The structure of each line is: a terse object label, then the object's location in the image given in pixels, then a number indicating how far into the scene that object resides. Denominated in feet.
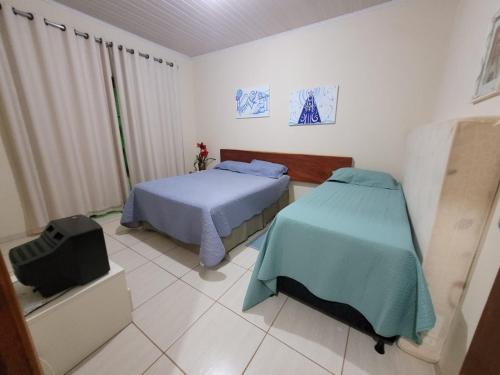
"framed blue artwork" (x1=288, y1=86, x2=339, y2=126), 8.39
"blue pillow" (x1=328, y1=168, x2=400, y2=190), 6.99
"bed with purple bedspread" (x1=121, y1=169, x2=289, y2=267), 5.62
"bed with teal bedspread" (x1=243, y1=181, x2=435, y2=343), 3.25
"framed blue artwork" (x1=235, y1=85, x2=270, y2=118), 9.92
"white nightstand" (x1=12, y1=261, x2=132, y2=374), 3.08
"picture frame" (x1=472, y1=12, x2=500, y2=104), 3.23
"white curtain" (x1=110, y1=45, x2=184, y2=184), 9.41
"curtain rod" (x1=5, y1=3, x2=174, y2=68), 6.55
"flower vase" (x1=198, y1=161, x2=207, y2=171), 12.78
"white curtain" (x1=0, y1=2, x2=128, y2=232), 6.67
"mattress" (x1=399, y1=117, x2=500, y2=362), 2.72
